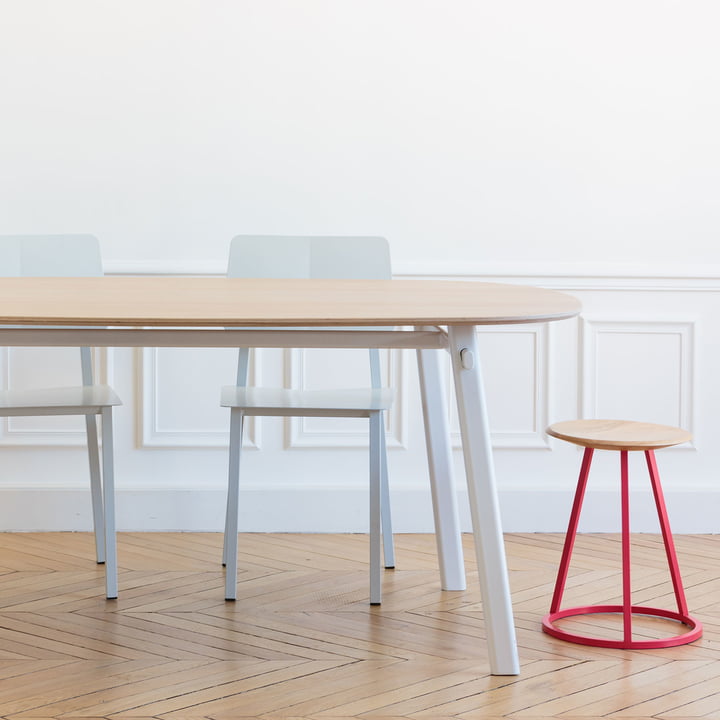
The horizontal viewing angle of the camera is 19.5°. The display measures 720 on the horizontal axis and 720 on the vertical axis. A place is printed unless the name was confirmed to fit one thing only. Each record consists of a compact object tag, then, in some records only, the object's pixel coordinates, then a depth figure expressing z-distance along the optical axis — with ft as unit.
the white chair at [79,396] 16.47
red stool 14.32
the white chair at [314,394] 16.13
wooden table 11.82
